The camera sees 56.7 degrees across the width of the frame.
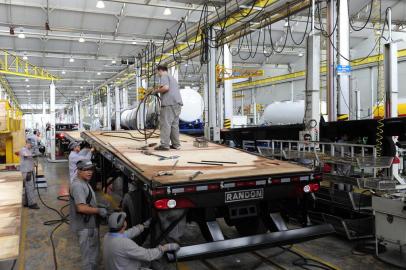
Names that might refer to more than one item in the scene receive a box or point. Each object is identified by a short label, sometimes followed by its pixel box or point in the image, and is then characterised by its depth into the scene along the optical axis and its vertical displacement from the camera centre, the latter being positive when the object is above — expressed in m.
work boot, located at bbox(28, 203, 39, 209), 9.16 -1.95
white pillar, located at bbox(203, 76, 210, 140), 11.66 -0.15
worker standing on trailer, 6.62 +0.35
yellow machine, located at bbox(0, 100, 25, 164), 9.38 -0.41
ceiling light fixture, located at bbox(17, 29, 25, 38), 14.54 +3.58
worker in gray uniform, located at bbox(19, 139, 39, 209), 9.18 -1.17
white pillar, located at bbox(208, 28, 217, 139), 11.48 +1.28
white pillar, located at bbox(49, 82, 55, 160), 18.97 +0.47
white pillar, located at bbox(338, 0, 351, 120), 8.34 +1.66
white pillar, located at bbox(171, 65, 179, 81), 17.51 +2.53
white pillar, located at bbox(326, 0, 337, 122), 8.56 +1.42
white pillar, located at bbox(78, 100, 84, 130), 31.75 +0.62
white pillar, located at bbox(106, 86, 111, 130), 24.98 +1.19
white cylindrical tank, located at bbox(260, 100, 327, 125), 16.88 +0.49
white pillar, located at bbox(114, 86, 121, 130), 22.44 +0.87
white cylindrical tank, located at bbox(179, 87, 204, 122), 15.26 +0.76
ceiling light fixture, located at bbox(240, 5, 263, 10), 9.34 +2.89
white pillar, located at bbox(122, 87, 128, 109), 25.39 +1.86
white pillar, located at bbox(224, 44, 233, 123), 12.87 +1.08
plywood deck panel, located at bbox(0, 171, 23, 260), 3.49 -1.11
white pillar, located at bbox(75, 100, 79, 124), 39.83 +1.66
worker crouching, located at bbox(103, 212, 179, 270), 3.73 -1.25
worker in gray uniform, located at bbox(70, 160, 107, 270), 4.68 -1.12
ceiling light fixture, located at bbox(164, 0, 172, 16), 13.69 +4.14
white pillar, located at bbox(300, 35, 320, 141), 7.43 +0.69
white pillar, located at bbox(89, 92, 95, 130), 28.59 +1.09
